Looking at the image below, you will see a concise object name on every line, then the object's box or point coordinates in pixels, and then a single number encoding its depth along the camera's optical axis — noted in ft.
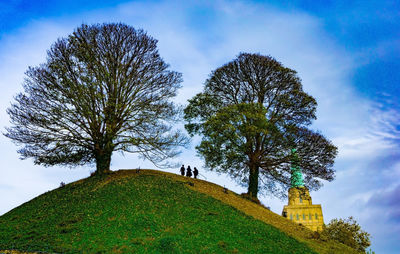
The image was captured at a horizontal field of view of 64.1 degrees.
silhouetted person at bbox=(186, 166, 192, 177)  110.01
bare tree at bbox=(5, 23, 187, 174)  90.02
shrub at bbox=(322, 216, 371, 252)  143.54
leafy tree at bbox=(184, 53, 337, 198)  97.60
